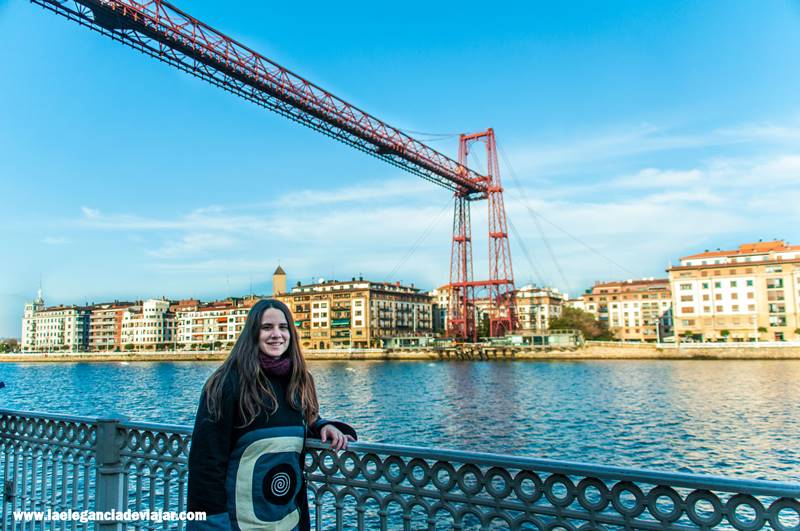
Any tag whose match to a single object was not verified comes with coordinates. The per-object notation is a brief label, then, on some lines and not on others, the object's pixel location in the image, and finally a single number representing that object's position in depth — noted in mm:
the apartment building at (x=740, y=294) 64562
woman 2244
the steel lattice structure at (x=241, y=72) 27938
